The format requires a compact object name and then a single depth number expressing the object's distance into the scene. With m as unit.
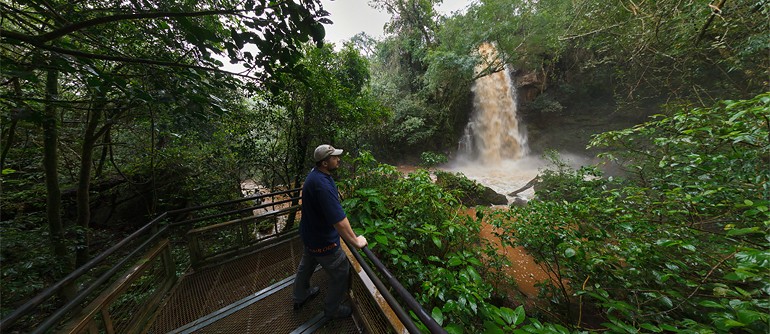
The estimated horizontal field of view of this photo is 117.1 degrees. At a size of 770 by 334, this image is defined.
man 2.03
